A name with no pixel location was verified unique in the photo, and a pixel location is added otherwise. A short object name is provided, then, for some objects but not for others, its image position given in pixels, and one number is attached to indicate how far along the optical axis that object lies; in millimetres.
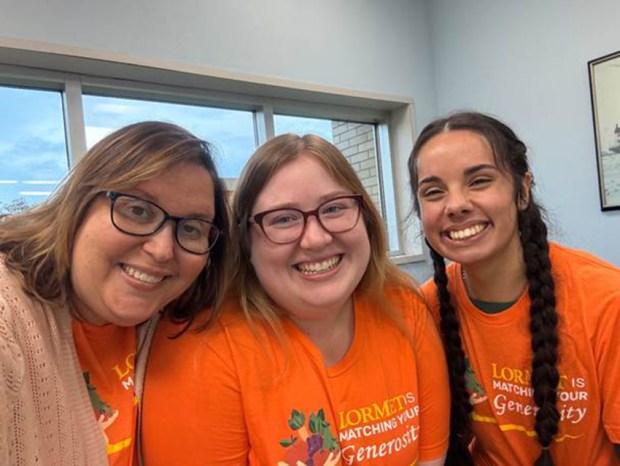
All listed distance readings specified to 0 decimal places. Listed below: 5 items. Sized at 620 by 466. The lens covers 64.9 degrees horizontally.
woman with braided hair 1144
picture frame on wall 2400
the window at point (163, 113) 2139
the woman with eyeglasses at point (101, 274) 833
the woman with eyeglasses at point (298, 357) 1020
